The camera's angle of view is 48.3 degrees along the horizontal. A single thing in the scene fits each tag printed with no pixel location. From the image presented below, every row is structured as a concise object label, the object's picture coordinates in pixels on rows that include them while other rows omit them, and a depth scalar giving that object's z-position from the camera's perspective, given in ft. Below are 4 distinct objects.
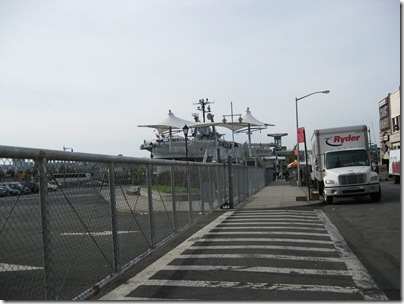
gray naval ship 245.45
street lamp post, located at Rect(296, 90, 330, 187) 128.81
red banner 79.47
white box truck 61.46
